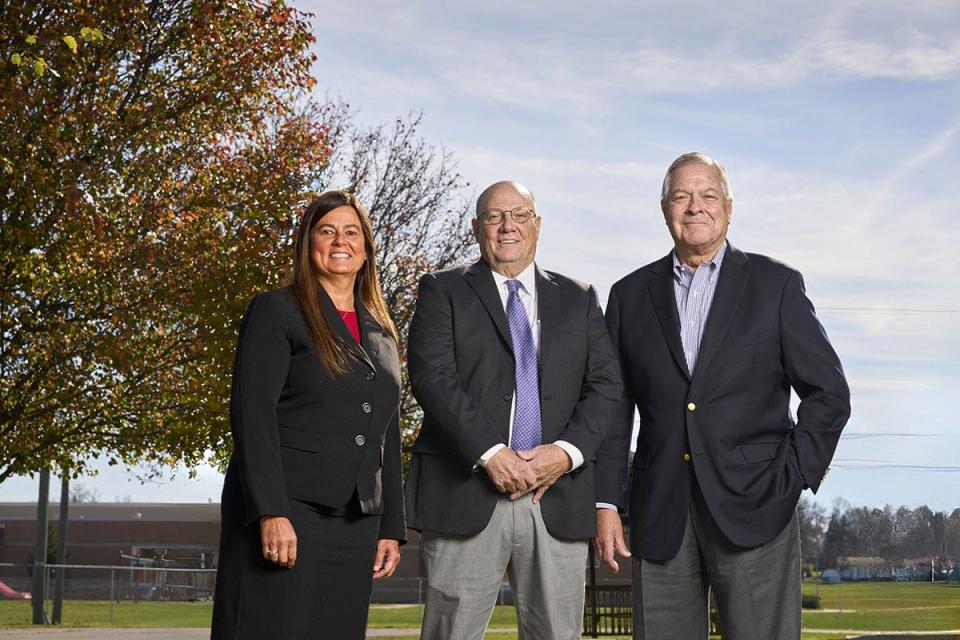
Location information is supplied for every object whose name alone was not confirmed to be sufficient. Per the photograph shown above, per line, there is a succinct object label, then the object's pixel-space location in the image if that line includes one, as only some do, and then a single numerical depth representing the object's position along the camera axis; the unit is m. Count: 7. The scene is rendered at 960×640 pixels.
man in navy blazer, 4.49
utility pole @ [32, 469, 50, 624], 20.47
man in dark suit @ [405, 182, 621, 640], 4.66
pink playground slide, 20.50
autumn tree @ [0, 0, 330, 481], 12.44
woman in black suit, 4.34
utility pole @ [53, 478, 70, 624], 27.75
